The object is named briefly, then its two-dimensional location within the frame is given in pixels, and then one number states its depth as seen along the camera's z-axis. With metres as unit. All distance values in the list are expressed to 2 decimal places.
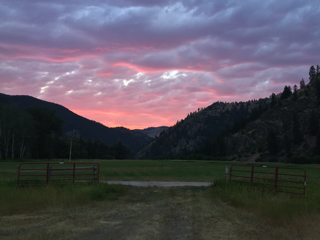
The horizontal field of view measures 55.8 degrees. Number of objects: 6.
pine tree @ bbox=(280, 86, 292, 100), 185.23
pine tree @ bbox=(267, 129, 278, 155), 130.00
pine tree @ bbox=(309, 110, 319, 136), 126.88
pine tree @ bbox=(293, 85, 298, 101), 170.62
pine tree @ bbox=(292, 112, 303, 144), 130.00
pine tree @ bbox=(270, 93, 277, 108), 189.14
